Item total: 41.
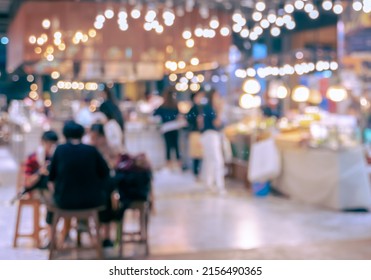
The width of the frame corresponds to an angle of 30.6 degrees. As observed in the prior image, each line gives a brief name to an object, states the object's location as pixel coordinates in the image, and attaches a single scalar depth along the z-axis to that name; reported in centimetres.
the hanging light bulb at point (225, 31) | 1050
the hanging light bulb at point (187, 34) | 1012
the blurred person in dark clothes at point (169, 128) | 877
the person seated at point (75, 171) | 451
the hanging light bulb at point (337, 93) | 824
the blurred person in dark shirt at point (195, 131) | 770
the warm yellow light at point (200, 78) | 934
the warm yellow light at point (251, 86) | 877
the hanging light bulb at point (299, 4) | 896
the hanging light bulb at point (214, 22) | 1036
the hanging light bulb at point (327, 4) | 914
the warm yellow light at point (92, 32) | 992
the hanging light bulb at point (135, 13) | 977
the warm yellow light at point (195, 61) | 997
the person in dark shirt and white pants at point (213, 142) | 748
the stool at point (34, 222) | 502
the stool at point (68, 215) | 456
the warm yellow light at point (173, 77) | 925
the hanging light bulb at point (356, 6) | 765
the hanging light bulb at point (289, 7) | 913
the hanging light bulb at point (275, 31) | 1168
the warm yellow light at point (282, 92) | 977
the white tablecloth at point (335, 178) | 661
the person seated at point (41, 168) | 493
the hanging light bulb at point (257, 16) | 1032
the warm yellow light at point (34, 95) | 1046
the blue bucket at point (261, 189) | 763
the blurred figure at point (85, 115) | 920
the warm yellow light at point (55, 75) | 1070
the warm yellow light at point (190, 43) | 1009
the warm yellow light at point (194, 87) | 864
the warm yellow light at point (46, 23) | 980
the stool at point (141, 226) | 491
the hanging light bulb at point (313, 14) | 1064
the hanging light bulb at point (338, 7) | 940
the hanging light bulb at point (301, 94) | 918
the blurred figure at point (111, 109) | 764
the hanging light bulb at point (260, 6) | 1001
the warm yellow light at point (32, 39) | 990
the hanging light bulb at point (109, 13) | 980
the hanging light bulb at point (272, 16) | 1012
